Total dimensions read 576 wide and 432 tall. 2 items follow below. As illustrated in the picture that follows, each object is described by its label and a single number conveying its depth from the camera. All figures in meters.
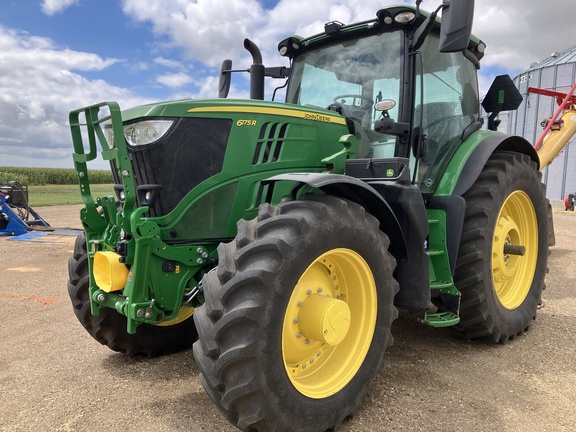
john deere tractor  2.26
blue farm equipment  10.64
